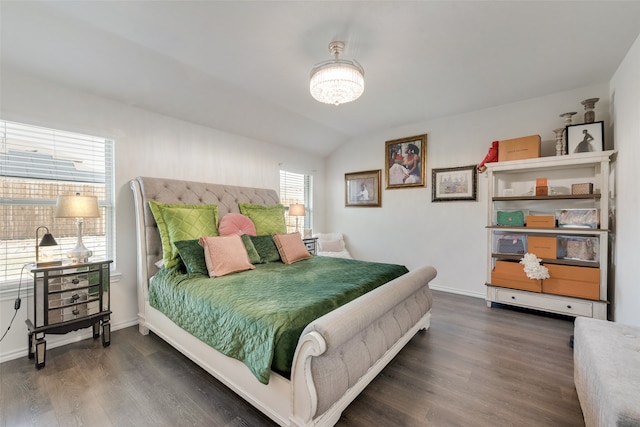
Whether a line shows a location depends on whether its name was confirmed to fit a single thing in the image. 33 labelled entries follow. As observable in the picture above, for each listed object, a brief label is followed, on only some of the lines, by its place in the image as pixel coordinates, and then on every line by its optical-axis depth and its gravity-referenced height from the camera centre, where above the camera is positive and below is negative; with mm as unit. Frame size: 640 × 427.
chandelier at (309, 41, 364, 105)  1921 +977
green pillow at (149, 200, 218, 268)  2469 -121
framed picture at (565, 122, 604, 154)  2705 +786
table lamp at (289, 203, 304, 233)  4203 +37
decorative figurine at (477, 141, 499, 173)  3297 +713
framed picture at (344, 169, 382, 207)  4574 +430
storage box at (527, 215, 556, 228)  2921 -98
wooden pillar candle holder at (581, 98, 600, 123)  2715 +1074
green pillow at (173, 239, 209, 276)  2269 -380
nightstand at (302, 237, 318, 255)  4121 -497
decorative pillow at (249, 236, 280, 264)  2894 -401
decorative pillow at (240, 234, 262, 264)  2762 -405
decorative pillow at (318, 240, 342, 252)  4719 -601
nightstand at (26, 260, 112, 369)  2023 -733
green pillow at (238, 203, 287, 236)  3363 -72
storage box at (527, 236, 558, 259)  2922 -382
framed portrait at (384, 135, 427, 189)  4056 +811
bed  1260 -844
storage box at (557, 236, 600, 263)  2797 -389
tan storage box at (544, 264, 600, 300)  2688 -732
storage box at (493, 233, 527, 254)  3170 -381
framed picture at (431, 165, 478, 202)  3643 +411
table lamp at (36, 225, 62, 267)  2065 -283
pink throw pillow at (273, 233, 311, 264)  2951 -405
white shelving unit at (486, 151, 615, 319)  2645 +97
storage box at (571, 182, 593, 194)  2799 +258
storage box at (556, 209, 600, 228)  2732 -60
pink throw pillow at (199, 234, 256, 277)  2286 -388
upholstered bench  1021 -726
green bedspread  1363 -570
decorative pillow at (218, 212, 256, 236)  2943 -148
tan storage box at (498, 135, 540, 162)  3008 +752
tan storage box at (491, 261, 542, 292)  2977 -767
